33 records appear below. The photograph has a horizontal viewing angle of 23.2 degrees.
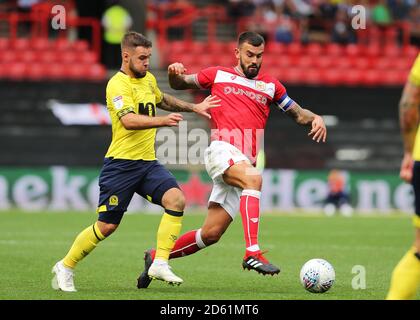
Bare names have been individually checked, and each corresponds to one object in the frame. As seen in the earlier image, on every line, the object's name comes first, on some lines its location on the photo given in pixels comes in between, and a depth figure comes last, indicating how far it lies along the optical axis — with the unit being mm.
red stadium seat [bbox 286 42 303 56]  28203
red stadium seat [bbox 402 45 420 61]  28922
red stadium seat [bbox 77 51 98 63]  26359
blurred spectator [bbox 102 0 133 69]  26438
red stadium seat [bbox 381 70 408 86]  27812
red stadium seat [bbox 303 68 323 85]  27453
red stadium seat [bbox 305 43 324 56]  28391
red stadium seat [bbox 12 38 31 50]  26516
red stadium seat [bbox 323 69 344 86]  27606
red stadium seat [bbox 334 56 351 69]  28078
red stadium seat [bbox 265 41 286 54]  28062
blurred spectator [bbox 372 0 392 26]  29719
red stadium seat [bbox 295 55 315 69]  27828
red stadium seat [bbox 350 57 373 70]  28250
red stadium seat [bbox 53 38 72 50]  26625
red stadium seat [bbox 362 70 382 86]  27844
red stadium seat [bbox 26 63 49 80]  25688
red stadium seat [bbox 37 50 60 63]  26297
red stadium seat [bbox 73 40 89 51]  26641
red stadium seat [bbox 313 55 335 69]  28000
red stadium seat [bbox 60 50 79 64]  26375
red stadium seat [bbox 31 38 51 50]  26547
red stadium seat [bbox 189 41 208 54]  27344
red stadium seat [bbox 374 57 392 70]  28422
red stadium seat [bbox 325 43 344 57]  28484
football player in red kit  9172
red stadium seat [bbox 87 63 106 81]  25528
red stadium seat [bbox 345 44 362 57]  28594
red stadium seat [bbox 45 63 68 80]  25781
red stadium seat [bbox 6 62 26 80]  25692
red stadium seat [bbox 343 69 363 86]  27812
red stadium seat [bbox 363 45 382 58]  28752
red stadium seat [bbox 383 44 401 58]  28891
